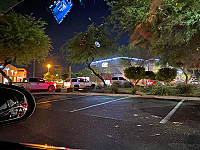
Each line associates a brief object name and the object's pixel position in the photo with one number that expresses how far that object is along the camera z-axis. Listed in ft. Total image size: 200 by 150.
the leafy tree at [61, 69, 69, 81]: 177.64
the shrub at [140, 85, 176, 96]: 54.49
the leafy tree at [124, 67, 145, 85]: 79.41
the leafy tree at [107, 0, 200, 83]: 34.60
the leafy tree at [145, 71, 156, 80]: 92.48
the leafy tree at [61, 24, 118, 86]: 74.18
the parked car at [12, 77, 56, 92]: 67.26
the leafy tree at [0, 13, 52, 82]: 51.26
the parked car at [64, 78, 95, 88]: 94.89
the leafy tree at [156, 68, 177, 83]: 79.30
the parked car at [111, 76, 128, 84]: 104.11
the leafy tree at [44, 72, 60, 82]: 138.21
